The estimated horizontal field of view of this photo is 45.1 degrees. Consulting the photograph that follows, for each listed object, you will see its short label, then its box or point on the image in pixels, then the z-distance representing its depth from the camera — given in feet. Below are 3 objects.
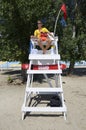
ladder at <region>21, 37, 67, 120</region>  9.04
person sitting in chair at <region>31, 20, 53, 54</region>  10.66
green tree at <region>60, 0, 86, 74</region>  20.16
